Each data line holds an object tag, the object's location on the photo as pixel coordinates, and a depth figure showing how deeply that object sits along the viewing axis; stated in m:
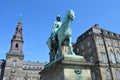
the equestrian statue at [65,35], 8.47
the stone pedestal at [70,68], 7.43
